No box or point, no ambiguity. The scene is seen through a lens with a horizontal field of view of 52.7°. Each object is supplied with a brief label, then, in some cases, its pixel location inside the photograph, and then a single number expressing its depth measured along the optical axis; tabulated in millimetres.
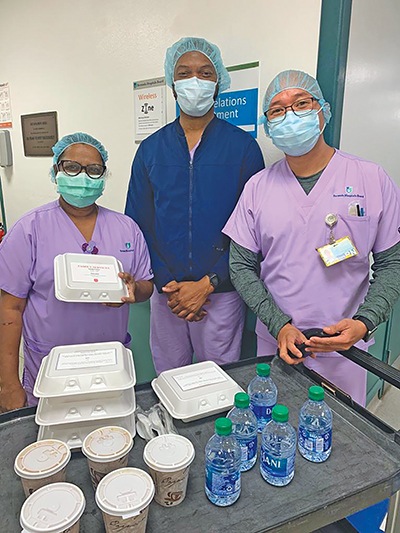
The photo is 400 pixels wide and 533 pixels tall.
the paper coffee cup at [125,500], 685
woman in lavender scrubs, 1366
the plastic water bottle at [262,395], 1029
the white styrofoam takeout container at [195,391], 998
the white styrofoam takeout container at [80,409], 918
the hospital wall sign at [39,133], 2963
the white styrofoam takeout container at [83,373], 916
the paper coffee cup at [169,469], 773
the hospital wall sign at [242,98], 1844
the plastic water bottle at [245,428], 876
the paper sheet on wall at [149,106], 2211
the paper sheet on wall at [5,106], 3322
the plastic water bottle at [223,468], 779
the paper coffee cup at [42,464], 769
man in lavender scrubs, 1367
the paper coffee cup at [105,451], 804
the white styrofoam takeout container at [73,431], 936
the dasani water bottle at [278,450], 825
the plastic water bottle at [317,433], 895
